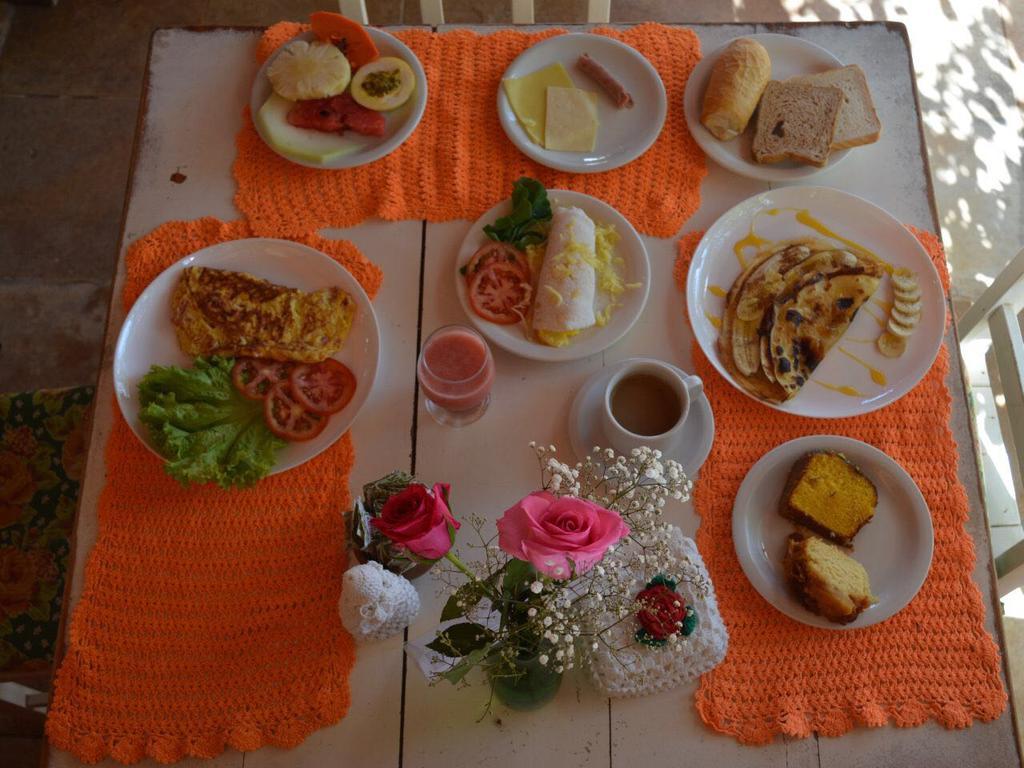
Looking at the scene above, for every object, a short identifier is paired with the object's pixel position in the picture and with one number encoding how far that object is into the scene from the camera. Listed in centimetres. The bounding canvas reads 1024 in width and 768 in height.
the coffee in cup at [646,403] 114
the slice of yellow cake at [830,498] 121
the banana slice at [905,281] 136
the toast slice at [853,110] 145
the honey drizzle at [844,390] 131
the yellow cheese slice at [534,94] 149
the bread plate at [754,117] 145
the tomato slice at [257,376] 127
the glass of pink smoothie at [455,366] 120
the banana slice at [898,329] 133
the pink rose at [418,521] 83
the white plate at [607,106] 146
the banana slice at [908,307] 135
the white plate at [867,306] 131
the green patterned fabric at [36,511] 153
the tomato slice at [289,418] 125
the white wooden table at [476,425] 114
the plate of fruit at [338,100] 145
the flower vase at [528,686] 104
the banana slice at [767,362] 131
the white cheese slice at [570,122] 147
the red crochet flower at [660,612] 106
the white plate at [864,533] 118
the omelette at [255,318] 130
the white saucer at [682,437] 125
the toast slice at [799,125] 142
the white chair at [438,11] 175
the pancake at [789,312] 131
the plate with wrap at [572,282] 131
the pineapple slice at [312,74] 145
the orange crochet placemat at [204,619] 115
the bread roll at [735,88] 143
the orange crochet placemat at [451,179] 145
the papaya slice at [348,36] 147
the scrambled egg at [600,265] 132
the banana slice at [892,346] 133
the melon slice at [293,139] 145
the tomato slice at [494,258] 135
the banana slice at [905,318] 134
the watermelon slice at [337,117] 147
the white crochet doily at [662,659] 112
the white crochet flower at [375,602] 103
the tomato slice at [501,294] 133
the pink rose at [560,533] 74
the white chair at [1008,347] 152
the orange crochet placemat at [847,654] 116
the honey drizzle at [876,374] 132
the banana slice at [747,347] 133
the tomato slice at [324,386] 127
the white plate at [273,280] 126
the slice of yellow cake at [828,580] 115
